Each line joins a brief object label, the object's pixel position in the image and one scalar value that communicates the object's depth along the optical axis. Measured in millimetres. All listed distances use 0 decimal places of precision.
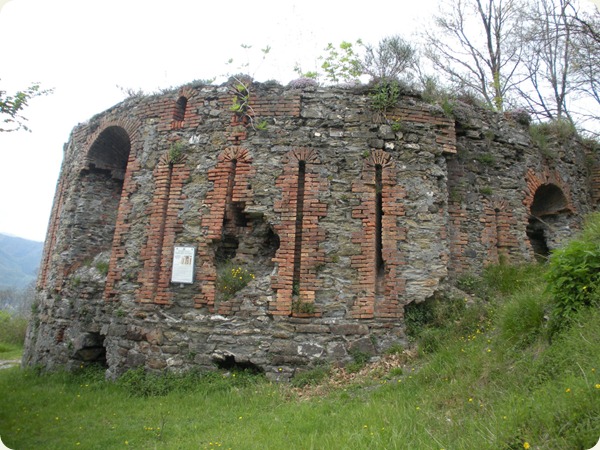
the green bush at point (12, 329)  18531
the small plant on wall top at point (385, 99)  8273
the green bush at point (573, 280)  4871
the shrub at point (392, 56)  14506
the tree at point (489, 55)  16703
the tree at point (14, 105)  6278
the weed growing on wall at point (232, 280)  7680
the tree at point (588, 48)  9234
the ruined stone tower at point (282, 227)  7355
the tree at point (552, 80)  16156
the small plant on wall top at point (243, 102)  8289
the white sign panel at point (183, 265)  7768
